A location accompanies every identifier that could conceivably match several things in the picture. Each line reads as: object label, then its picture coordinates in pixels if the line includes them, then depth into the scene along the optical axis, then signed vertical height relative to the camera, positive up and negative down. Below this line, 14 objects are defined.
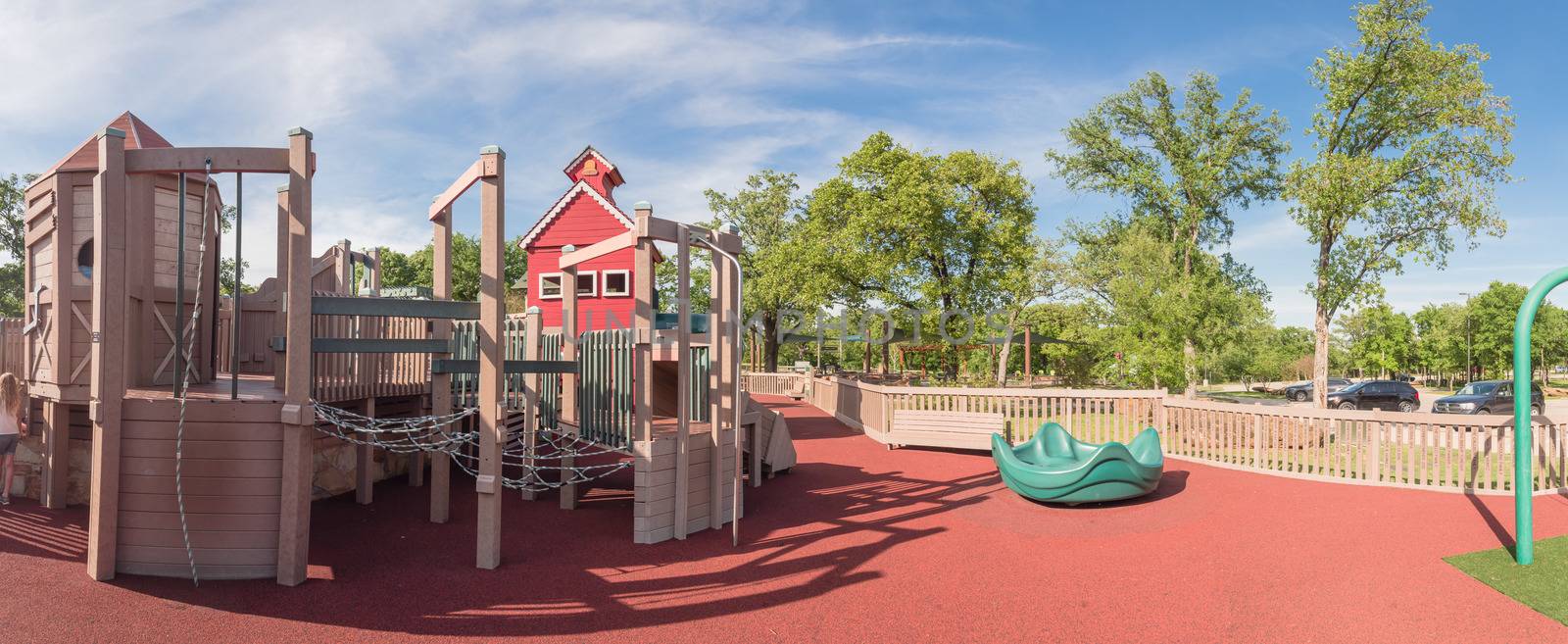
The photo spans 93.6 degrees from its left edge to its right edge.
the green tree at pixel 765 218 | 37.31 +6.47
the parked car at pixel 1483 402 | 23.69 -1.75
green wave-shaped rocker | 9.17 -1.63
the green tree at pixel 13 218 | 37.81 +6.11
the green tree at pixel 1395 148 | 17.58 +4.81
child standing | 8.78 -1.01
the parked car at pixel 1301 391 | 35.46 -2.19
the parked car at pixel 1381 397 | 27.77 -1.87
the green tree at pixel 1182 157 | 27.75 +7.43
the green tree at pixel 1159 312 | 19.95 +1.02
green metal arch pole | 6.76 -0.74
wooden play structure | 6.25 -0.48
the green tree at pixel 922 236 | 25.28 +3.78
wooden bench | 14.14 -1.67
